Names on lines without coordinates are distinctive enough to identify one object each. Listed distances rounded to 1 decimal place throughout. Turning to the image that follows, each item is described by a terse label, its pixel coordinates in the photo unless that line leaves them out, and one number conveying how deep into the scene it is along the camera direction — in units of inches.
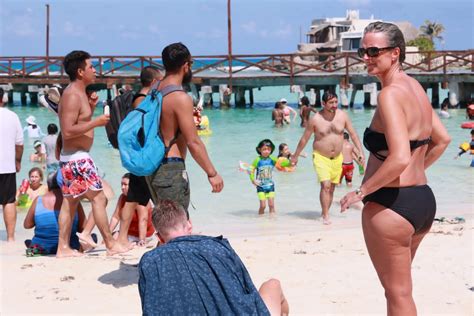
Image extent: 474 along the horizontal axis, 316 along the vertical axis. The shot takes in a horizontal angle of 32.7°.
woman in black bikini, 132.6
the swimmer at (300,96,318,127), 657.5
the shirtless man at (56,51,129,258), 232.1
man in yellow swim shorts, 323.9
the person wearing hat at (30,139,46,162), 567.2
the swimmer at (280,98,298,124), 922.9
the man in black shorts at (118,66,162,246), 217.5
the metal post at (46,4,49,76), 1745.4
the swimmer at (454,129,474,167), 525.2
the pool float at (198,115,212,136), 797.9
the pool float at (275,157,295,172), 498.0
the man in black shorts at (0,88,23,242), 272.8
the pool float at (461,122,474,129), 780.0
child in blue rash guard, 355.9
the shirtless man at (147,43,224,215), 184.1
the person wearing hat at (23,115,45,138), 754.8
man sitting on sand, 112.4
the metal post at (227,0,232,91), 1279.5
